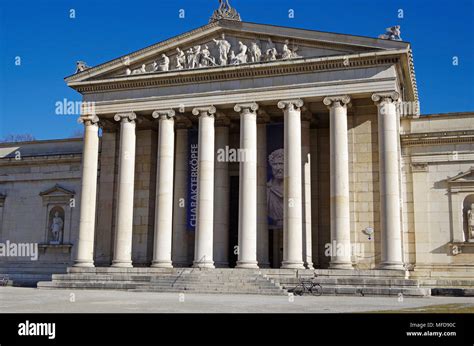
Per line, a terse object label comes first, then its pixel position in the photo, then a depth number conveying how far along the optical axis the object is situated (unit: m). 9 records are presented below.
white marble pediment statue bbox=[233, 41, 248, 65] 40.34
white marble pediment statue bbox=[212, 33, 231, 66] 40.86
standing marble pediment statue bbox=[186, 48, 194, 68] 41.88
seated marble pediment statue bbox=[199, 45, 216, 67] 41.31
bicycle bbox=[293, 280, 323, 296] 33.06
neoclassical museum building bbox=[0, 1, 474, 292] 37.44
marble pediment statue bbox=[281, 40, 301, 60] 39.22
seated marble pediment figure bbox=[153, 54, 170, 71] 42.43
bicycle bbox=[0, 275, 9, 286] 44.61
